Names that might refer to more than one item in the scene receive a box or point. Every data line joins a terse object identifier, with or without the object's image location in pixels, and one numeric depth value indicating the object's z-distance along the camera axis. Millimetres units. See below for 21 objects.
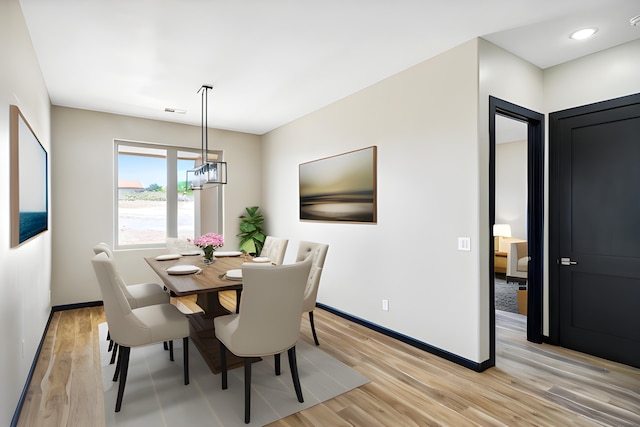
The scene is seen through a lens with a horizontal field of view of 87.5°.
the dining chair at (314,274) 3228
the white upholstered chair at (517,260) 5742
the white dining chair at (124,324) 2225
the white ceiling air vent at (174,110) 4680
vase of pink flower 3455
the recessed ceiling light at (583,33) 2631
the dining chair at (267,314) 2061
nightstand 6383
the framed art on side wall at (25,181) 2070
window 5086
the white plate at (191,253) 4098
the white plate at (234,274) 2652
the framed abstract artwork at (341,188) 3842
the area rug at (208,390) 2166
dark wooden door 2854
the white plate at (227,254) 4029
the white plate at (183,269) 2898
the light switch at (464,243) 2838
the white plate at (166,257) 3670
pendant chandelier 3572
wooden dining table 2484
